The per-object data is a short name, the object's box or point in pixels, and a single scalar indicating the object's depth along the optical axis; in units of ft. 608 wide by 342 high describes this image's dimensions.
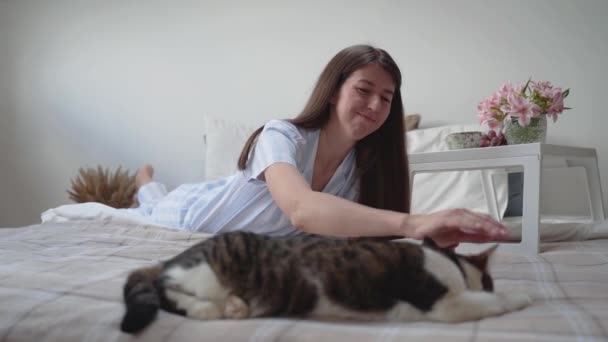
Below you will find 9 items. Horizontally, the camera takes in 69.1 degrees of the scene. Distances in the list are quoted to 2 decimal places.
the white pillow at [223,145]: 6.84
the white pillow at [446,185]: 5.74
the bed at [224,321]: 1.59
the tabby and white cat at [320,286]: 1.75
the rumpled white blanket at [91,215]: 4.92
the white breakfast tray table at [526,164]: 3.85
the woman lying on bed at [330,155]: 3.47
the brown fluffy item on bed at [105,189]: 7.29
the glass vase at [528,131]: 4.37
